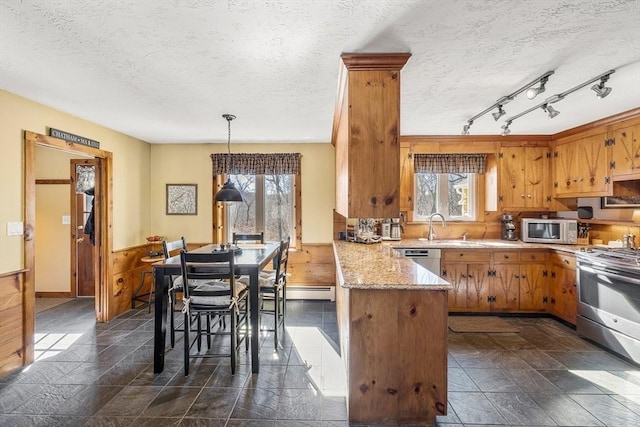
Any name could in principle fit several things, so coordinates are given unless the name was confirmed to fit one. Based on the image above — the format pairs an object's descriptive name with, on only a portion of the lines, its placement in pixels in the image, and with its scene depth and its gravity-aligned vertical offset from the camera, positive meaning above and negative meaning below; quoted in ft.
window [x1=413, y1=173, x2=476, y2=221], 14.87 +0.88
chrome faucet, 13.96 -0.51
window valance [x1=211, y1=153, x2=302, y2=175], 14.83 +2.43
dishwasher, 12.32 -1.78
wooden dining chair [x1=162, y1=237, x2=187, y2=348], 9.44 -2.34
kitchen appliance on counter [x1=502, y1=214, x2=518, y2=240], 13.72 -0.73
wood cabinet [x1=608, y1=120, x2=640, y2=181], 10.12 +2.09
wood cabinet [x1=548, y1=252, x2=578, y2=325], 11.15 -2.91
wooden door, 15.12 -1.68
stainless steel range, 8.67 -2.69
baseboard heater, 14.79 -3.87
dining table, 8.18 -2.48
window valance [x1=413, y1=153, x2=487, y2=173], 14.28 +2.34
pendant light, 10.62 +0.66
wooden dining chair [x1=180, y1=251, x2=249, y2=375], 7.87 -2.30
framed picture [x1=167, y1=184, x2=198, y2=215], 15.21 +0.74
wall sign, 9.83 +2.65
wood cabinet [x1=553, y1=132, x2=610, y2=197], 11.25 +1.81
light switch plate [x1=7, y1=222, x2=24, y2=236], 8.48 -0.42
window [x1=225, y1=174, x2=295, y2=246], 15.44 +0.39
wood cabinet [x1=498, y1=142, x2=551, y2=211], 13.65 +1.61
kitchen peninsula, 6.08 -2.80
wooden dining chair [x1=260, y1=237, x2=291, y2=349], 9.91 -2.39
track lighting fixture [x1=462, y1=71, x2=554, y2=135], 7.57 +3.31
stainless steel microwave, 12.50 -0.80
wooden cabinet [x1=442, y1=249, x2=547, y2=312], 12.38 -2.71
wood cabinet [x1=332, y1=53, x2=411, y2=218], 6.72 +1.58
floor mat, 11.15 -4.31
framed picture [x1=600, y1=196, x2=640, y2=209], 10.82 +0.35
